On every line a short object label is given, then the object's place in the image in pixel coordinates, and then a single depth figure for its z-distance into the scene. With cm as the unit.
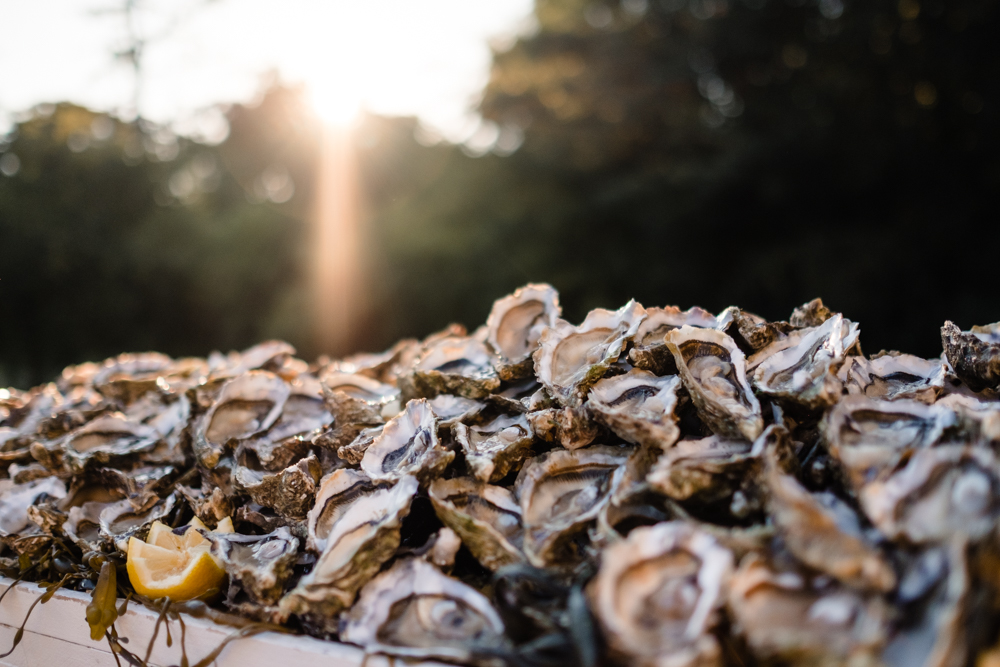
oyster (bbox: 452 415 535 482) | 61
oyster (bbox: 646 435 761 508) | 50
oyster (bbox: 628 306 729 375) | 67
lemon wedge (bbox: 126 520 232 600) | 64
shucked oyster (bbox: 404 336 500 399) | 77
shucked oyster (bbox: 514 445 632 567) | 53
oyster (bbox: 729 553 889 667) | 39
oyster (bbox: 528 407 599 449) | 62
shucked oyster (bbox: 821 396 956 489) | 48
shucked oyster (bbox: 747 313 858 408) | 56
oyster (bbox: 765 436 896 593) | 40
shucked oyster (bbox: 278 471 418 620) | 54
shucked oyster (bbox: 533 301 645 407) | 67
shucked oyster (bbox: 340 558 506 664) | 49
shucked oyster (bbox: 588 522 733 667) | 40
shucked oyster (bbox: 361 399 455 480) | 60
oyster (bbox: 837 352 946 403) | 60
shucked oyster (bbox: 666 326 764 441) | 56
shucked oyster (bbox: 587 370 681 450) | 56
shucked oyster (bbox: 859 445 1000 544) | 41
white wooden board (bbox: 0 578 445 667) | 55
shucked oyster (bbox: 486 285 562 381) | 86
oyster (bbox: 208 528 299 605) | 60
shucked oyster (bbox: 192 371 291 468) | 81
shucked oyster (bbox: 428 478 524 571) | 55
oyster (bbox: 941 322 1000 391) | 62
